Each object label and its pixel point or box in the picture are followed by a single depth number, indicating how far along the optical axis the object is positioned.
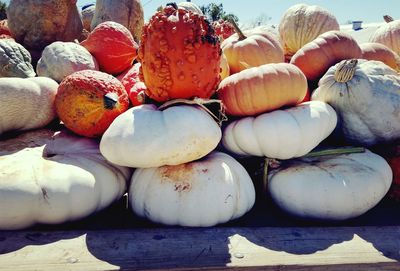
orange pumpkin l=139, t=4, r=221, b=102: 1.46
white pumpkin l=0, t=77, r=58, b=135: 1.56
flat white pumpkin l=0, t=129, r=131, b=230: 1.25
